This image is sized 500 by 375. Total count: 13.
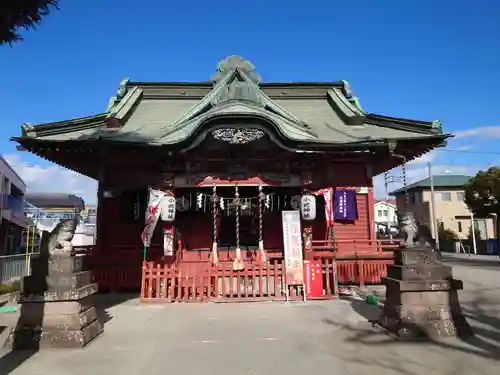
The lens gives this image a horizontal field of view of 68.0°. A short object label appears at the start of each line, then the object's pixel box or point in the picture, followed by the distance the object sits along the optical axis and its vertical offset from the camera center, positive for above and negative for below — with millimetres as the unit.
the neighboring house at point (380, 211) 67250 +4406
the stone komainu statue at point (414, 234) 7543 +10
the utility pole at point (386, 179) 16712 +2455
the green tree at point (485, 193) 27906 +3060
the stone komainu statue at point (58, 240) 6879 +19
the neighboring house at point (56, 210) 36097 +3284
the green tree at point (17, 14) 5000 +3145
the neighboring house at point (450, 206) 49656 +3762
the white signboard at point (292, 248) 11125 -343
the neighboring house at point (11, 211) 29953 +2656
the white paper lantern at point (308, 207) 13438 +1050
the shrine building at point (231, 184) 11820 +2035
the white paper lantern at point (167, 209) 12758 +1024
